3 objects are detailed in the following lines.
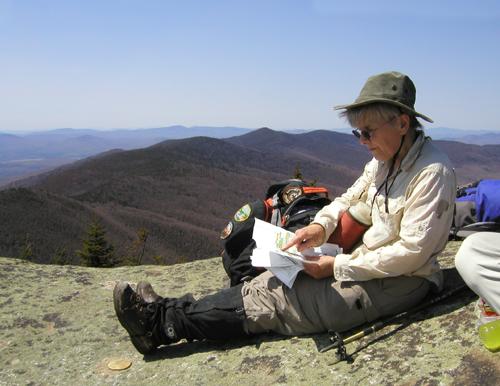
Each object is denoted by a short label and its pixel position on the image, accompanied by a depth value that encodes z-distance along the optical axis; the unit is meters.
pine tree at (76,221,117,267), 56.12
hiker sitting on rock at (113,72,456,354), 3.29
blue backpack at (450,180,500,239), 4.52
